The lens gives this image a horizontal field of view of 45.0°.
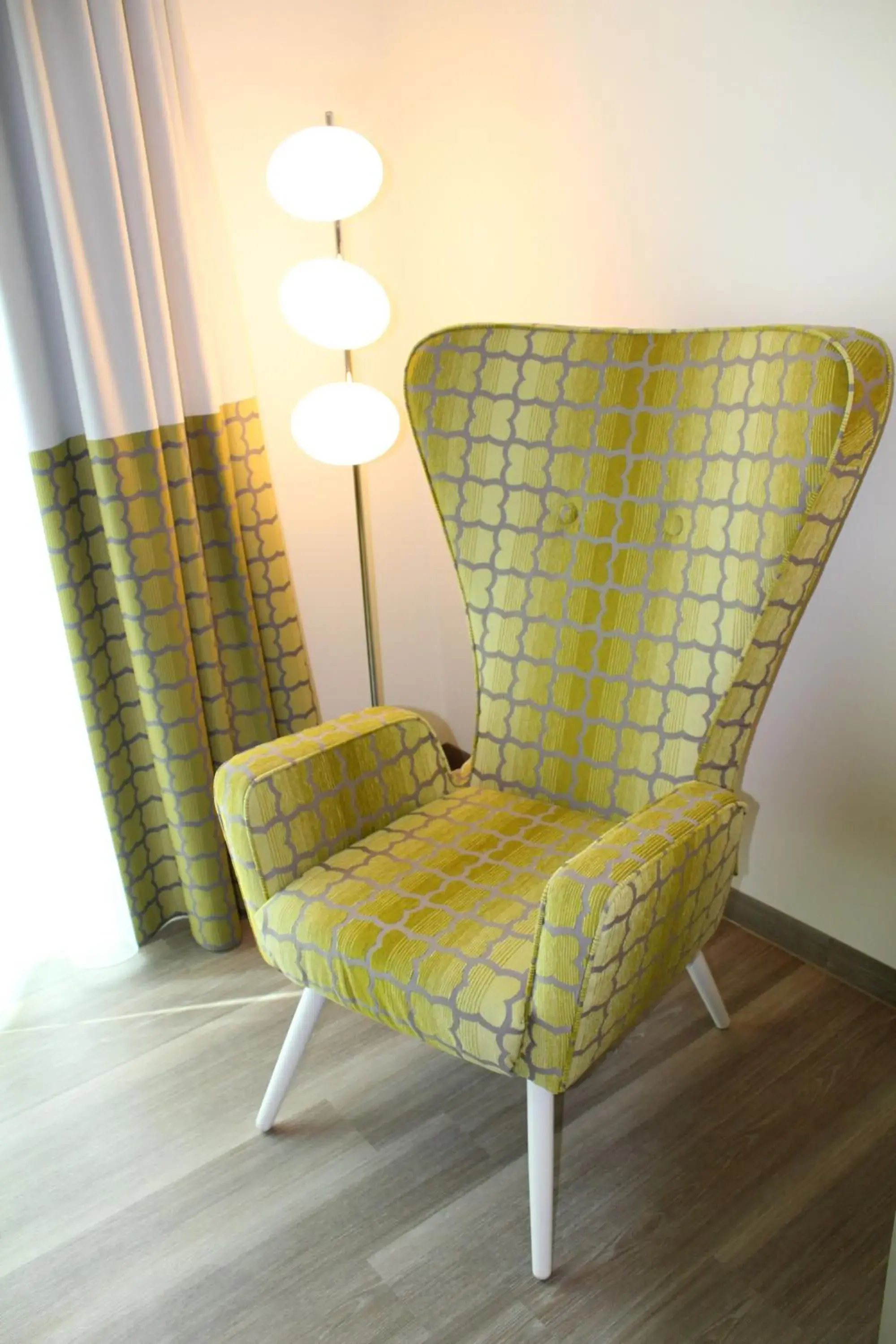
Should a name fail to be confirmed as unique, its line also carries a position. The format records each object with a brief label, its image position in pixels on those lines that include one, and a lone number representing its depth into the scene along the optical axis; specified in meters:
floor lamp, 1.72
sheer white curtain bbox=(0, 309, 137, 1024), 1.87
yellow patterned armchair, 1.31
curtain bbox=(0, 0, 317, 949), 1.68
